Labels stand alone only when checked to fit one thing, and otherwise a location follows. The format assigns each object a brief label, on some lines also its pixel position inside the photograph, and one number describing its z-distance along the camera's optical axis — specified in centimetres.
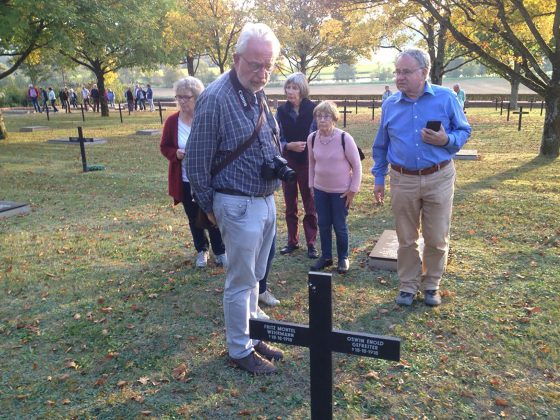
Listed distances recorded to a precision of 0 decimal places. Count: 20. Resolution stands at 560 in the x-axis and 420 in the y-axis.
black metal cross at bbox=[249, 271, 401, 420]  203
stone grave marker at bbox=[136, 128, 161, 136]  1851
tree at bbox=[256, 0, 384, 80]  3044
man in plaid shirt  281
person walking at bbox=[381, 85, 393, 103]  2549
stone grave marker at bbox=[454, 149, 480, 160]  1153
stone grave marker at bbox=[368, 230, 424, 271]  501
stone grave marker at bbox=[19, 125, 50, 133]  2025
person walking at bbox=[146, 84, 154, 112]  3372
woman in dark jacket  498
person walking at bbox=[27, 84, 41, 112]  3250
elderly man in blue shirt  368
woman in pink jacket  459
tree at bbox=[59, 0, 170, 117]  1538
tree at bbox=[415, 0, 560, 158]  1113
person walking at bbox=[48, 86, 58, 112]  3247
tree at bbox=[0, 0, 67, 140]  1301
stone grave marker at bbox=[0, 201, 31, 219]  753
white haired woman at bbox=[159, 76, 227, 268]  452
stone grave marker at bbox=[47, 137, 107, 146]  1587
